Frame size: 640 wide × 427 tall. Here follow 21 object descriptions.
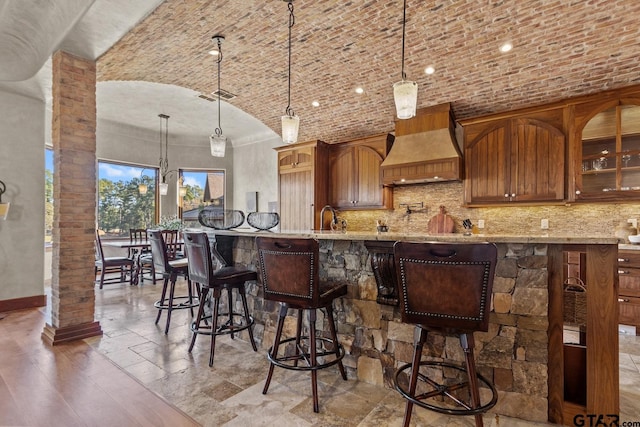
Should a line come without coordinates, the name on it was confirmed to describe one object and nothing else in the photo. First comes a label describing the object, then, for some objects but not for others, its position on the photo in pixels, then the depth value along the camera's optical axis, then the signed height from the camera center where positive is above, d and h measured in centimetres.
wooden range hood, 421 +89
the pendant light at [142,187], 725 +64
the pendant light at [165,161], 782 +136
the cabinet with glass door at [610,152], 345 +70
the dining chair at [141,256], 545 -75
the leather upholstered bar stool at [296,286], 189 -45
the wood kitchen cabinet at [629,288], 334 -78
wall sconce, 375 +9
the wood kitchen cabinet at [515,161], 377 +69
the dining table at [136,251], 561 -71
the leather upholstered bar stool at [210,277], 252 -52
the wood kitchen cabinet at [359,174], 510 +70
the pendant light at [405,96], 234 +90
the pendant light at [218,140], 349 +85
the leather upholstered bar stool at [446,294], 144 -38
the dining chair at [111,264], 543 -89
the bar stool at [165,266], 326 -54
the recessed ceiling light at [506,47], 325 +176
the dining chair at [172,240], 579 -49
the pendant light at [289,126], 289 +82
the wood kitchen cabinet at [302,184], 553 +57
